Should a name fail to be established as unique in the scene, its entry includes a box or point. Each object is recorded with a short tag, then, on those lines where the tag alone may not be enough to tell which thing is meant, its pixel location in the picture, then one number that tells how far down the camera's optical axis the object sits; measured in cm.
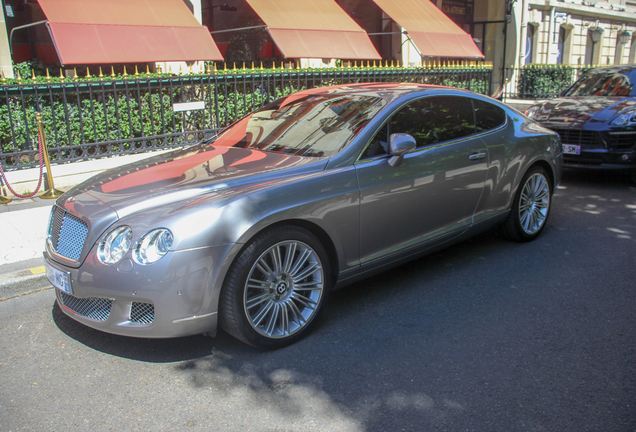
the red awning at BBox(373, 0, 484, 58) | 1586
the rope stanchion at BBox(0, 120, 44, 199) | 733
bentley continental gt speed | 318
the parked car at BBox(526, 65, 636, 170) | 778
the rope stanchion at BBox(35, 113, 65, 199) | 767
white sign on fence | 949
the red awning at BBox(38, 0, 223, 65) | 963
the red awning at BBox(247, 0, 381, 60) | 1248
